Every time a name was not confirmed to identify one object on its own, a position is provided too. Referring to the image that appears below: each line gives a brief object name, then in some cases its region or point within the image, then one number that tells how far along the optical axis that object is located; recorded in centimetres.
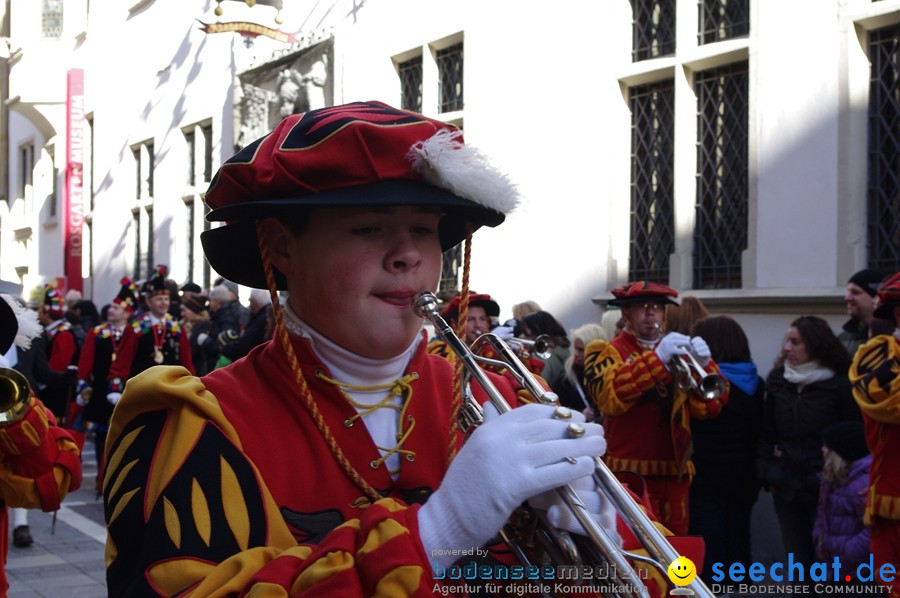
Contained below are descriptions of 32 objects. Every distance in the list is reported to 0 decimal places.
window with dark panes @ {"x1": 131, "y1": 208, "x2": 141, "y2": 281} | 1889
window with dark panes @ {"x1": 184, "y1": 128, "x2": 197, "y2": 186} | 1677
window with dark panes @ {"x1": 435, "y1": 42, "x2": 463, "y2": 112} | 1074
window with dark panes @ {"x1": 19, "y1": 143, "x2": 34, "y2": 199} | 2437
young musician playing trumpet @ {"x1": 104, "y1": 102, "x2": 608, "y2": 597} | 152
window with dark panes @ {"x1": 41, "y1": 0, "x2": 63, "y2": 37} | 2297
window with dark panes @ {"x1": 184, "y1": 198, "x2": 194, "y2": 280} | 1666
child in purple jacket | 482
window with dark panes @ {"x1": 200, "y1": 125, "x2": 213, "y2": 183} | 1611
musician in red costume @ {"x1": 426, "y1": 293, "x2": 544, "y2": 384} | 598
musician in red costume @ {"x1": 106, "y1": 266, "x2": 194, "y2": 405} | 891
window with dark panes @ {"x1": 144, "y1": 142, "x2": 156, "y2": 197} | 1837
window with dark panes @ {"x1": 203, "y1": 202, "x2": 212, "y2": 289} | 1564
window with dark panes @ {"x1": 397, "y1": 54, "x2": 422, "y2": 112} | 1144
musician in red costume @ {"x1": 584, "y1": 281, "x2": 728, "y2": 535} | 549
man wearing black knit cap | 564
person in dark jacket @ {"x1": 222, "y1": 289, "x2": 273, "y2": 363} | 841
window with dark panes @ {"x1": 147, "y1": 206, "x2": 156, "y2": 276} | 1823
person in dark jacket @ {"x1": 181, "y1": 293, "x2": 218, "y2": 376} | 1030
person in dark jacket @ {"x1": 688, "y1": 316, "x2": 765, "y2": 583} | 585
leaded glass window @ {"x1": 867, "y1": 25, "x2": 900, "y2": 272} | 646
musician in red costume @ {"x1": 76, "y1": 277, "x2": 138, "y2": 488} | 915
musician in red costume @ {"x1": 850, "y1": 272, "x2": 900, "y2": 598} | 420
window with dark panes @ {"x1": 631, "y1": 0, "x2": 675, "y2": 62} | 825
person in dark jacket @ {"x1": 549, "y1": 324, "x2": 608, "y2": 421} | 702
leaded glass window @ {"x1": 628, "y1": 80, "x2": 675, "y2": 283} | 833
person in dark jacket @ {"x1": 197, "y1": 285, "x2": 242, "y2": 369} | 990
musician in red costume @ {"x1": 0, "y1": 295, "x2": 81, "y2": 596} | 320
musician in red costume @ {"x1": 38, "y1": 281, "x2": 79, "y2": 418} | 1095
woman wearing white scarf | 545
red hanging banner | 2086
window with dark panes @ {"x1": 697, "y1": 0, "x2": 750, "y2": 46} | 754
